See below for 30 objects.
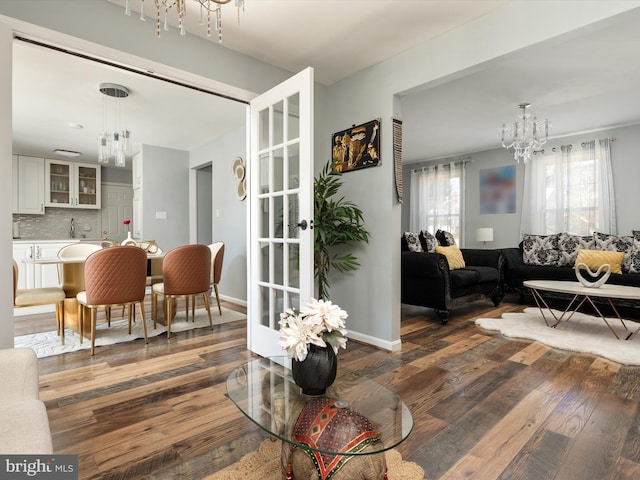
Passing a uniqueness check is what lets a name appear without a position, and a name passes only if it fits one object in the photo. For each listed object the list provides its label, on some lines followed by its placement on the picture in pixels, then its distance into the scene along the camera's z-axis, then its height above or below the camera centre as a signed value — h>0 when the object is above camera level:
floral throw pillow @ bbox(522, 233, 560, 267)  5.07 -0.21
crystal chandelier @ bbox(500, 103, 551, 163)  4.29 +1.31
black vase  1.31 -0.50
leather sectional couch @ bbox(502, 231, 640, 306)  4.39 -0.28
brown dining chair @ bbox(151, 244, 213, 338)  3.48 -0.36
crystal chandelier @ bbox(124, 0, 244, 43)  1.53 +1.03
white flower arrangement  1.29 -0.34
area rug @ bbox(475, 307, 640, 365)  2.91 -0.95
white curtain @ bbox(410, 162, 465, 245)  7.05 +0.79
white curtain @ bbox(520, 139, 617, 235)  5.28 +0.70
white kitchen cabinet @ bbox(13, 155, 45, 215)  6.12 +0.95
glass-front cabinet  6.45 +1.02
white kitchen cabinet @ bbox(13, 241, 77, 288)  5.45 -0.52
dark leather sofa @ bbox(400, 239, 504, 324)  3.91 -0.54
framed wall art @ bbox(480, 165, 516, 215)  6.32 +0.85
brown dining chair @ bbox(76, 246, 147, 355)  2.89 -0.34
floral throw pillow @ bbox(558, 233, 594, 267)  4.88 -0.16
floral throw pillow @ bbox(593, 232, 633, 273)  4.37 -0.11
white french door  2.47 +0.23
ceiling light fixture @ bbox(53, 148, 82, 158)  6.05 +1.50
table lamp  6.19 +0.04
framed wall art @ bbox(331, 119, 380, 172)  3.11 +0.84
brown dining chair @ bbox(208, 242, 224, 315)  4.14 -0.31
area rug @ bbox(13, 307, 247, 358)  3.07 -0.95
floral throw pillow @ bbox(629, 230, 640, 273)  4.24 -0.27
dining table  3.38 -0.45
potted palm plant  3.06 +0.08
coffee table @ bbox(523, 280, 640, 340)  3.17 -0.52
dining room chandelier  3.80 +1.58
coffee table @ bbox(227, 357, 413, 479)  1.09 -0.62
